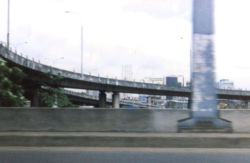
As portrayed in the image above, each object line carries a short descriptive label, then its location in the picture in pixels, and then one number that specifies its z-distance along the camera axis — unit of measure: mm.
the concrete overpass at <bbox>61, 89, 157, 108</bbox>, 93912
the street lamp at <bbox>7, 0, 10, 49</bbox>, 52894
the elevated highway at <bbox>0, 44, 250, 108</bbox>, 55812
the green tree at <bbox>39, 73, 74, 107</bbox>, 48800
